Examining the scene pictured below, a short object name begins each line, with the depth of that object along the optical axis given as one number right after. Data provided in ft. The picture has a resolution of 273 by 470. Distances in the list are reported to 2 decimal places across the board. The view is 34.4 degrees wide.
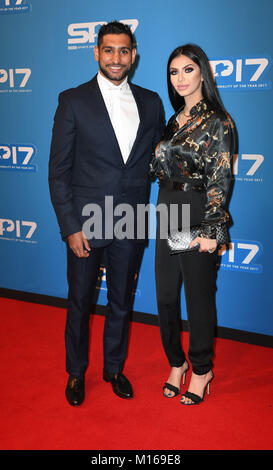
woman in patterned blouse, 6.56
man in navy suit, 6.89
